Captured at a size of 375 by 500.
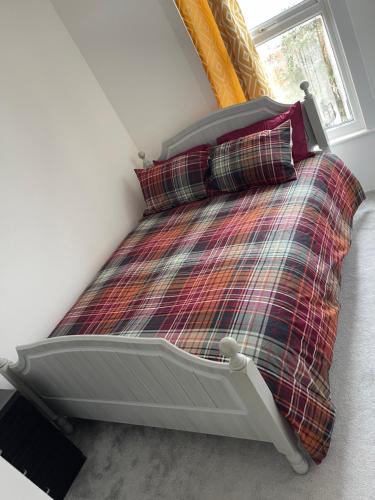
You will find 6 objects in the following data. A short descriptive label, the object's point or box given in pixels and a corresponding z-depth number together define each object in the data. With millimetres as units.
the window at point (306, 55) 2268
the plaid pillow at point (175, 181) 2424
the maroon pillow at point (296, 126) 2230
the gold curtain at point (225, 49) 2209
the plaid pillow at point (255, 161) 2096
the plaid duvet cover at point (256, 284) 1307
